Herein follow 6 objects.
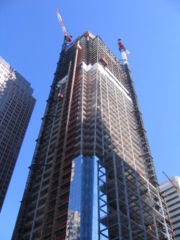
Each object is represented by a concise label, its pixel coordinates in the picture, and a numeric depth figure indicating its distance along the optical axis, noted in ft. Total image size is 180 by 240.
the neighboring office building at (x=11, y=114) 415.23
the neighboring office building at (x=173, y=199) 359.38
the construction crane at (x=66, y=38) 581.32
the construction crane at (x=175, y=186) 411.19
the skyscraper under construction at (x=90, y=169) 234.38
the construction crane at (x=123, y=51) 584.32
